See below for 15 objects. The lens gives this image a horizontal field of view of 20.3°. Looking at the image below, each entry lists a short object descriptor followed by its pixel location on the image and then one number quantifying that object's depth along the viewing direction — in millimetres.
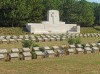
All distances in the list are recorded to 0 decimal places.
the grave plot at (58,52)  13828
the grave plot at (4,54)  12134
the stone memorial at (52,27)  36875
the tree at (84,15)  49594
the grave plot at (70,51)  14264
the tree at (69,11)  50031
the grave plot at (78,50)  14555
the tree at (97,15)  58375
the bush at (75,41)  18806
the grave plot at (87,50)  14736
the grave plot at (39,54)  12673
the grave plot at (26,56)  12078
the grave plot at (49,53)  12949
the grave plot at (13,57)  11810
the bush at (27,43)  17017
